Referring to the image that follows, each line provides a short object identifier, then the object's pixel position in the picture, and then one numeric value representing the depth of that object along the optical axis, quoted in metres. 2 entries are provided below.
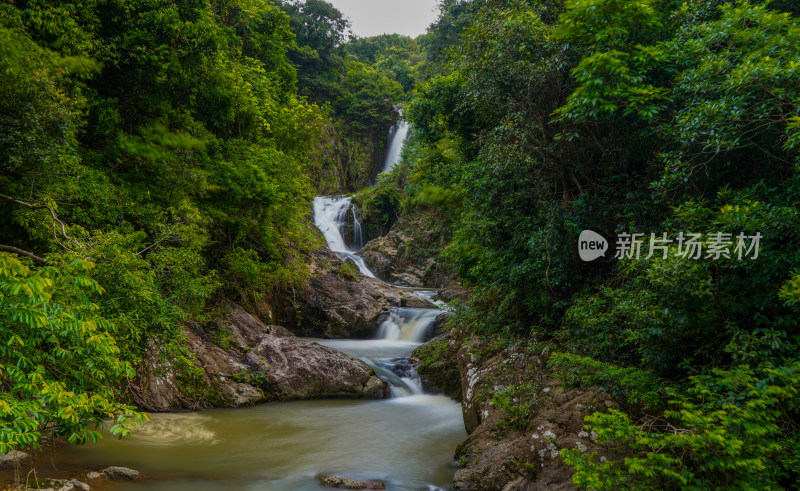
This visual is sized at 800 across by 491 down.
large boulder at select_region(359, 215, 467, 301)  21.87
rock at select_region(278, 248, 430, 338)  14.28
